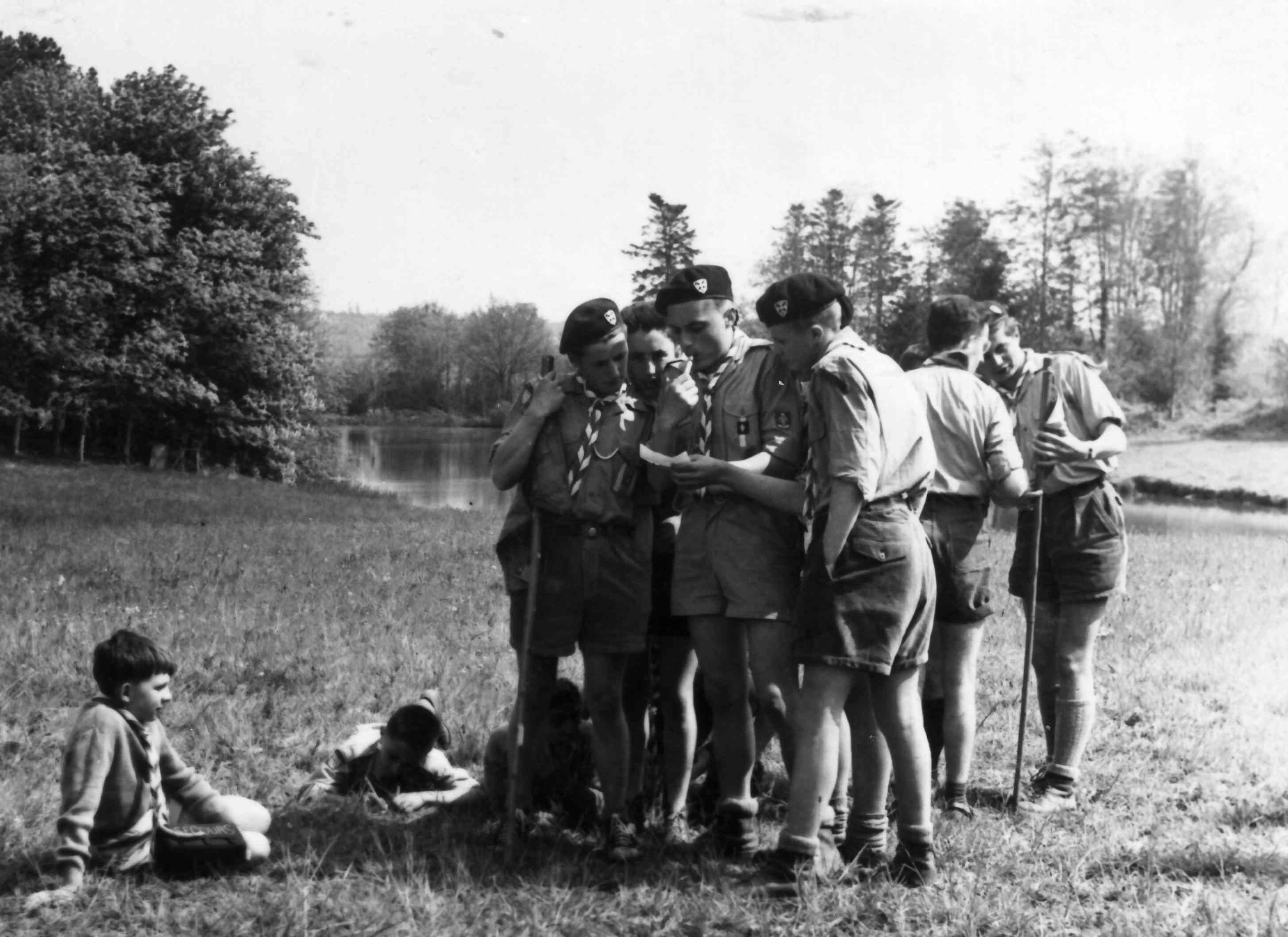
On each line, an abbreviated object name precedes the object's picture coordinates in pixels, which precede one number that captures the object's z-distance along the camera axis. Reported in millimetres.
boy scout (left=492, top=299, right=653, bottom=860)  4457
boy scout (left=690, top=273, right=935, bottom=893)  3875
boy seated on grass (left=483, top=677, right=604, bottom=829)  4887
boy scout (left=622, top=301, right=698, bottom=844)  4672
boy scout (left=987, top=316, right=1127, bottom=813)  5098
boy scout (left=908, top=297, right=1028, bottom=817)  4848
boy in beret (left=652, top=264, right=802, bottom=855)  4281
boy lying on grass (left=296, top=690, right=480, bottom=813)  5164
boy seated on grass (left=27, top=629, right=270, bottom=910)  3875
